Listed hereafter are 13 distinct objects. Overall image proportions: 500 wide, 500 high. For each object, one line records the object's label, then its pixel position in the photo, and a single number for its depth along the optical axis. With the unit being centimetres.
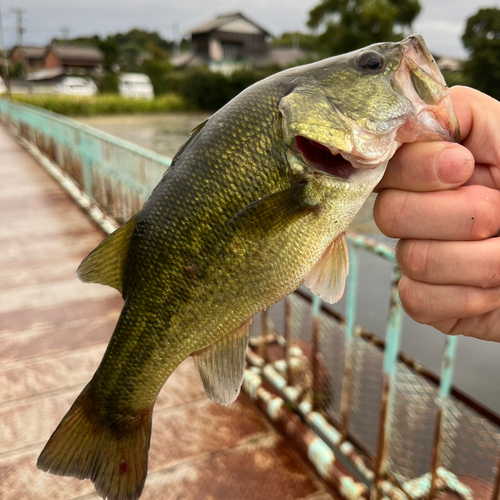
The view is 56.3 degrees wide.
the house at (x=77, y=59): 5816
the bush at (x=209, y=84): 3512
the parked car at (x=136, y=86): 4156
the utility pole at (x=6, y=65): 2299
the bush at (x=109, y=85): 4364
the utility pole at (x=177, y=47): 6905
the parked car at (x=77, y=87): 4122
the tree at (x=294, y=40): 6444
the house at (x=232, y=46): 4425
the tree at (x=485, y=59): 1883
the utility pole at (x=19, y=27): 3791
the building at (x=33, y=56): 6601
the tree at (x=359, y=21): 2856
